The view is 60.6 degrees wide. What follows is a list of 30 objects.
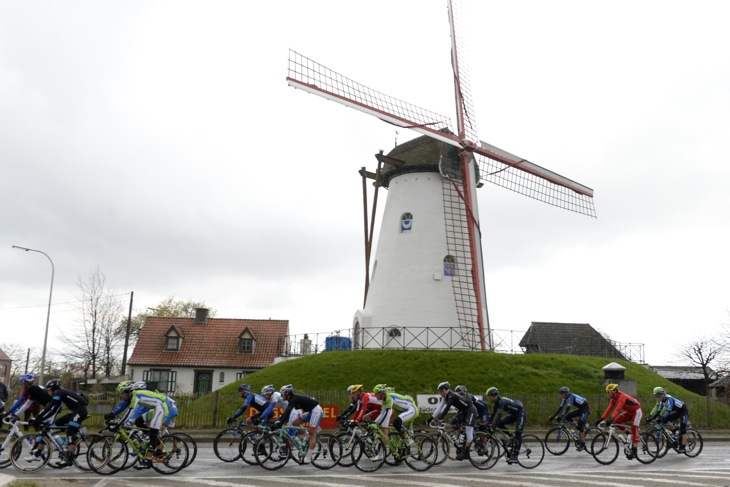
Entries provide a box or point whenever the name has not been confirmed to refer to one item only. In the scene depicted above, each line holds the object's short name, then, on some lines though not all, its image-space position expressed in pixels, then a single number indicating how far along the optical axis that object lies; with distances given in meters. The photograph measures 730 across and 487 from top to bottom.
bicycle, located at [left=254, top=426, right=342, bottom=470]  14.11
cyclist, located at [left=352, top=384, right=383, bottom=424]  14.53
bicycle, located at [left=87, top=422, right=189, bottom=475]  13.02
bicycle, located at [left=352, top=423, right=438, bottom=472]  13.98
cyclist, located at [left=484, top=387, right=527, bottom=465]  14.78
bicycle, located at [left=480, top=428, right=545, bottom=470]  14.60
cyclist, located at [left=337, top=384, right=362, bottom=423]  14.68
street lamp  31.64
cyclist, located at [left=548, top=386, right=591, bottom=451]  16.53
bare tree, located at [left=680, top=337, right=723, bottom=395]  60.97
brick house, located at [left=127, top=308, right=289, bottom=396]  47.19
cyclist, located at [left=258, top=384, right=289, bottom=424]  14.67
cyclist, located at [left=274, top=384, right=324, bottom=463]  14.12
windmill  32.31
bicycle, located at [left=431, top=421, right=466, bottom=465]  14.42
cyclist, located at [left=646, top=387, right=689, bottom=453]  16.55
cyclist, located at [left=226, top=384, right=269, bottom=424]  15.04
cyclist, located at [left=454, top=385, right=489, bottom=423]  15.32
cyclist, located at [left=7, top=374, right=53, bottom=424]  13.73
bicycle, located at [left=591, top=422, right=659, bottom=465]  15.05
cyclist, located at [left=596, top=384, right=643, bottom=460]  15.35
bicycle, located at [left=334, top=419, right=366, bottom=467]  14.10
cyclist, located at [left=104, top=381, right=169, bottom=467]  13.04
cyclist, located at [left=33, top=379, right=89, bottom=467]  13.18
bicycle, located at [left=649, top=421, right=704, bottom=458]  16.28
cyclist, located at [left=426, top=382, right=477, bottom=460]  14.54
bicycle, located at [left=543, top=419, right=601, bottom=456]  16.31
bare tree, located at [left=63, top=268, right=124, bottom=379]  46.92
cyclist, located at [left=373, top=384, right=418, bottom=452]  14.32
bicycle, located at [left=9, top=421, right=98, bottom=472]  12.85
